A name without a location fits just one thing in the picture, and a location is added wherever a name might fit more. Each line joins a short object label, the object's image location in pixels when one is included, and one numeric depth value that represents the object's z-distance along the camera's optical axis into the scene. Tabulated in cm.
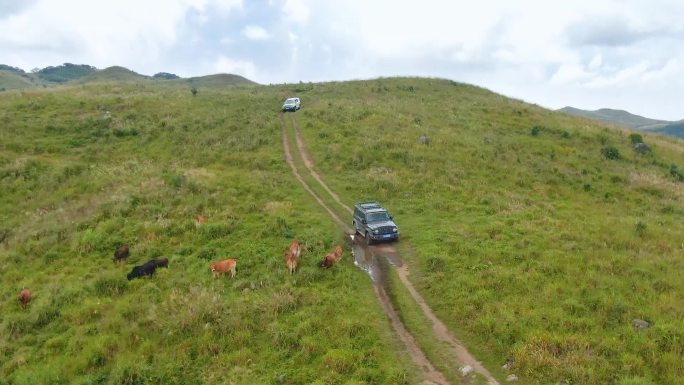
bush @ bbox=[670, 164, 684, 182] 4041
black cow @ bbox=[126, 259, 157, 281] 2034
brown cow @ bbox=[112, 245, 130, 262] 2264
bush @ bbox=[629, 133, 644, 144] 5103
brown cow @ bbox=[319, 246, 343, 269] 2047
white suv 6082
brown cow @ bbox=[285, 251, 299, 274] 2019
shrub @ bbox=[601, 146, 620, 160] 4412
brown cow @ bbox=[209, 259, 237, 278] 2000
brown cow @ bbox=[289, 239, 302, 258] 2098
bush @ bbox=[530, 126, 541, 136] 5010
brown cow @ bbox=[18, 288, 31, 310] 1917
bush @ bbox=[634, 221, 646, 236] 2421
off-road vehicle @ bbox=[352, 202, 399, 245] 2383
